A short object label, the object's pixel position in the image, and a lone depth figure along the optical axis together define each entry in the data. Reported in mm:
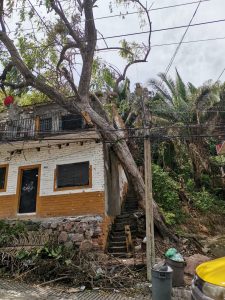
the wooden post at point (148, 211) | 6235
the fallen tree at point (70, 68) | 8679
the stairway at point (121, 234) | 7972
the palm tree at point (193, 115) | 13183
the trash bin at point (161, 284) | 4857
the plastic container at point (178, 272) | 6046
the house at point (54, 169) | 8746
